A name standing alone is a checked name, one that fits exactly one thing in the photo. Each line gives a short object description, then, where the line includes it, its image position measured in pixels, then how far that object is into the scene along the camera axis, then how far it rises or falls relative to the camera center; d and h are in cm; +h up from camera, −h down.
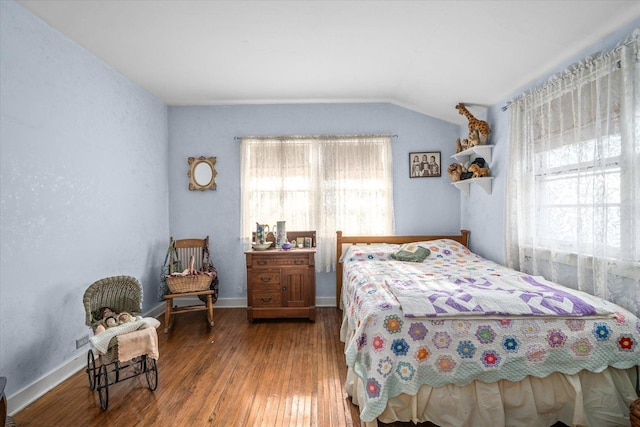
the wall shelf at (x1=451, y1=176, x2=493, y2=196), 341 +31
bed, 173 -82
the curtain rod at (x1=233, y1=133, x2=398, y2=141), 410 +96
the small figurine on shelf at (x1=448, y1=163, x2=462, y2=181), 381 +47
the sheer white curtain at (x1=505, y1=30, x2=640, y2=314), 186 +22
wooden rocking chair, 350 -65
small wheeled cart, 215 -76
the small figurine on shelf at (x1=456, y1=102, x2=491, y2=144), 340 +90
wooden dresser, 364 -79
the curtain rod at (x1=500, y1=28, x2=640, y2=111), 186 +99
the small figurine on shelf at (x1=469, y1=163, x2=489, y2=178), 341 +42
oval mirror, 419 +52
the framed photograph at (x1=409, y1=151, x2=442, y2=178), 415 +59
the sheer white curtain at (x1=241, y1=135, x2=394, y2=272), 410 +34
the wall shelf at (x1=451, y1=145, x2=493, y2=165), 344 +64
